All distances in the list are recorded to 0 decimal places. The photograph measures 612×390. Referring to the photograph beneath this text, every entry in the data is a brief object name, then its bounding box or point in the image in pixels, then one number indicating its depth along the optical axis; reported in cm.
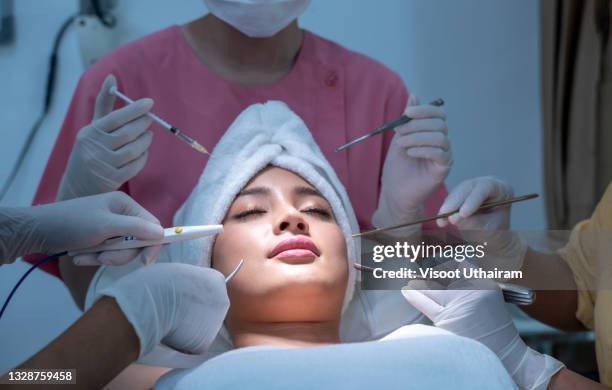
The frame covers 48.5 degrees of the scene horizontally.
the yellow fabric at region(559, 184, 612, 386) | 115
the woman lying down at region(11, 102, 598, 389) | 95
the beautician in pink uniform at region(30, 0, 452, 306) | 132
